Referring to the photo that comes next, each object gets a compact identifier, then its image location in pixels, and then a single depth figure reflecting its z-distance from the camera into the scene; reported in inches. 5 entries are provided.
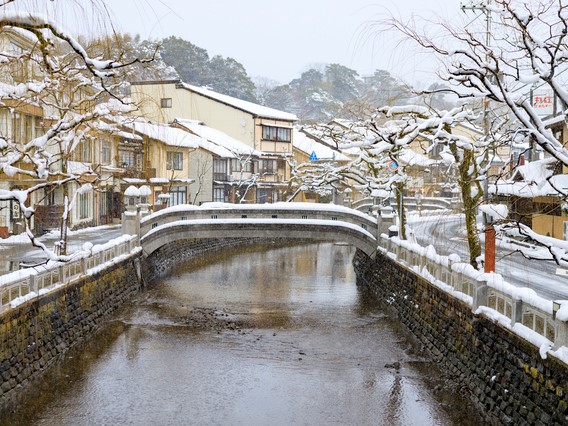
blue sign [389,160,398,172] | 1000.6
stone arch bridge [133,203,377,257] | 1241.4
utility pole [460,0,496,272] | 539.3
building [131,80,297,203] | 2196.1
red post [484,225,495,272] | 652.7
